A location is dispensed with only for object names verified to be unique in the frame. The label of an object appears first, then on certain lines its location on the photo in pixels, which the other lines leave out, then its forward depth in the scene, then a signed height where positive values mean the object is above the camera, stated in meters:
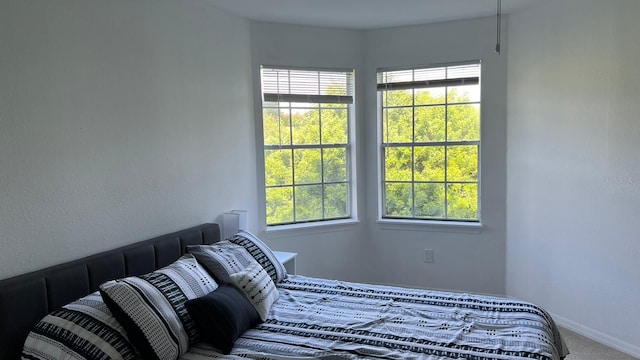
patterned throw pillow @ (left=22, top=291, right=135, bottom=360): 1.79 -0.74
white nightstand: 3.48 -0.87
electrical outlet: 4.25 -1.03
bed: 1.94 -0.88
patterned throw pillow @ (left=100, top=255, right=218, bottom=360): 1.92 -0.70
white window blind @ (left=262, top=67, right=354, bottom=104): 3.96 +0.53
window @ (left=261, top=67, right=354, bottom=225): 4.01 +0.02
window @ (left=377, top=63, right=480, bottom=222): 4.07 +0.01
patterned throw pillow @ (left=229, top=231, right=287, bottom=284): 2.87 -0.68
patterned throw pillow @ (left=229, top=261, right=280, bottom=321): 2.39 -0.75
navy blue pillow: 2.09 -0.79
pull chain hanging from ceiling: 3.70 +0.99
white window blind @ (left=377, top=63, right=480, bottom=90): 4.01 +0.59
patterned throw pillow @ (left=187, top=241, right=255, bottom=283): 2.56 -0.64
